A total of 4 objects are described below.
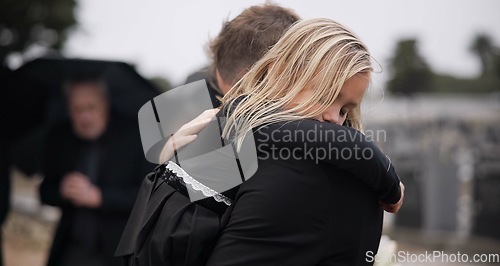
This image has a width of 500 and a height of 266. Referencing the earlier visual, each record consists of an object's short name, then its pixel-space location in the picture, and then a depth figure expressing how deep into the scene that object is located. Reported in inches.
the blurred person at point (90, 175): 144.5
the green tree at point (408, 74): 1861.5
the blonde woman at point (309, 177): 57.4
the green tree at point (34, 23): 582.9
